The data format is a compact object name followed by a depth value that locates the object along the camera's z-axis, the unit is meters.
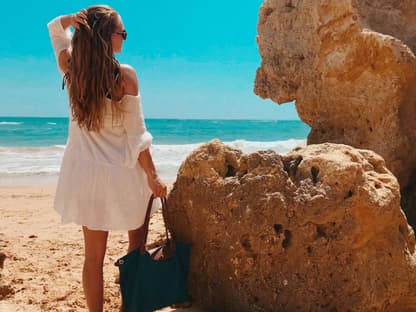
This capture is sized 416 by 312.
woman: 2.75
